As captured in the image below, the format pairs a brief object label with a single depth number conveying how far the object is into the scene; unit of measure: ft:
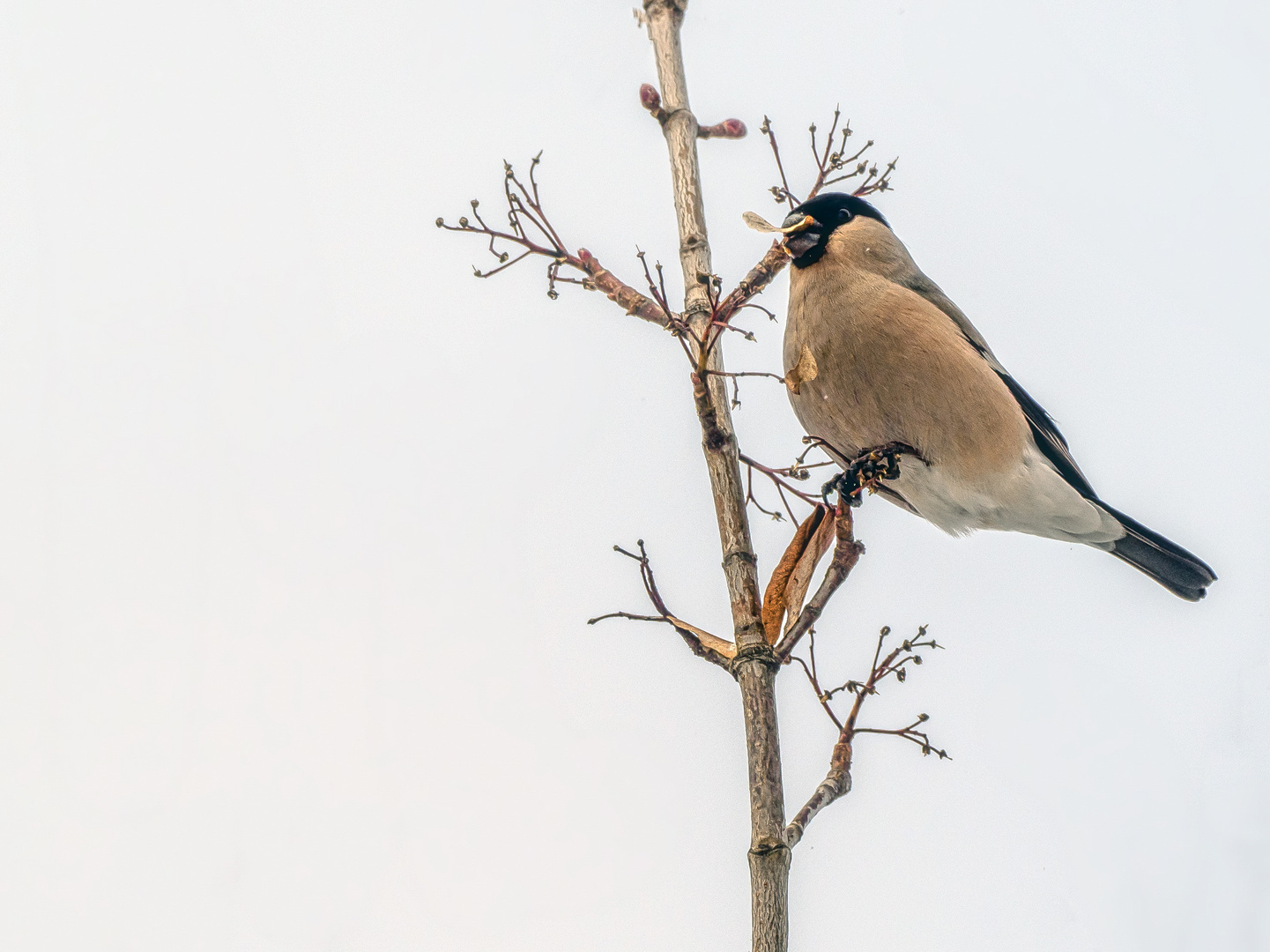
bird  22.26
